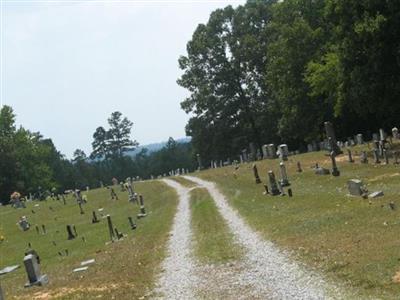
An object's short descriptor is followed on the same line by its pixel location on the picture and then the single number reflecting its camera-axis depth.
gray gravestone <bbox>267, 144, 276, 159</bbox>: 62.37
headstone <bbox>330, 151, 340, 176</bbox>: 34.41
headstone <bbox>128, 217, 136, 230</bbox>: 33.87
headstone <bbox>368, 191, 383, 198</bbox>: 23.58
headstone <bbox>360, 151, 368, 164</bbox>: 37.63
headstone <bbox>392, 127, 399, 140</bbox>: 47.24
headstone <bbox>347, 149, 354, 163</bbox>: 40.03
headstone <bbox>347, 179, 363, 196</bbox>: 24.91
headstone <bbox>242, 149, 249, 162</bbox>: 70.66
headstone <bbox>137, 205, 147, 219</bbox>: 39.06
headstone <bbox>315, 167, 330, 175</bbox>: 36.44
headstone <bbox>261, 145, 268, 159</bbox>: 63.88
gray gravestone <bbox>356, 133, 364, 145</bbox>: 53.81
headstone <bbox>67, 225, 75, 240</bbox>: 35.97
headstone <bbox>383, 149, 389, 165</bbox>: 34.69
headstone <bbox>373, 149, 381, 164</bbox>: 35.78
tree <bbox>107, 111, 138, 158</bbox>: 163.12
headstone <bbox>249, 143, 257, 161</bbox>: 68.69
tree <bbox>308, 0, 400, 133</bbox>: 36.34
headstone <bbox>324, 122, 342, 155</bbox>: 44.97
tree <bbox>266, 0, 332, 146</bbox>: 60.41
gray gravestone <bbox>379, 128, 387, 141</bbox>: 45.39
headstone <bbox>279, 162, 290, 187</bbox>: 34.87
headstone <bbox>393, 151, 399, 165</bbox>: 33.56
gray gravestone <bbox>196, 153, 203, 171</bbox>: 78.72
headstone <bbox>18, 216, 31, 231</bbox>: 46.83
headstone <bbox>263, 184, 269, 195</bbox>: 34.28
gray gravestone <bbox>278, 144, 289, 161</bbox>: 52.47
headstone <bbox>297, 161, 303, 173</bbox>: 42.20
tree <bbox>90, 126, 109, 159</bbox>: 163.56
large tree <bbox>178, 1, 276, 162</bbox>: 80.69
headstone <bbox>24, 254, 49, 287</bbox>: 20.67
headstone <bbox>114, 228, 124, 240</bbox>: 30.75
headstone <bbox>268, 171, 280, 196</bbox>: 33.00
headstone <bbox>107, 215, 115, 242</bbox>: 30.80
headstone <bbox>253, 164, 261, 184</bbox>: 41.45
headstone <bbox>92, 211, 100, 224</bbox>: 42.08
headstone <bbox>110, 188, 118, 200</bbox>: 56.78
